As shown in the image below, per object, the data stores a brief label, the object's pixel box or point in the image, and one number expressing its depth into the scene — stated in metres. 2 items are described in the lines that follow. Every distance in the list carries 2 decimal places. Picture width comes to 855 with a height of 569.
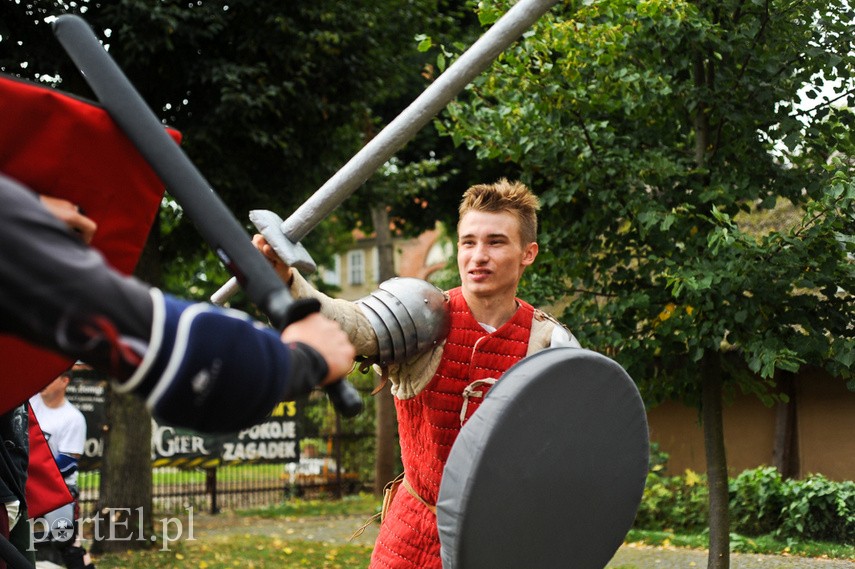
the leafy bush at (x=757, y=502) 8.59
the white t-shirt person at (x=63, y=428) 6.50
